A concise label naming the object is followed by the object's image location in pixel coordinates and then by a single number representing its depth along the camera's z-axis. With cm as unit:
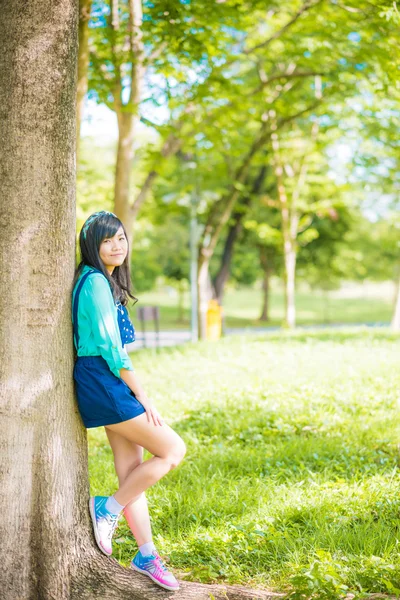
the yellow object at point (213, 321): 1717
